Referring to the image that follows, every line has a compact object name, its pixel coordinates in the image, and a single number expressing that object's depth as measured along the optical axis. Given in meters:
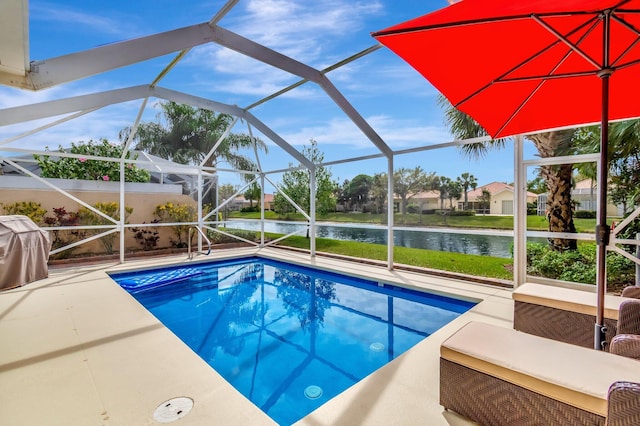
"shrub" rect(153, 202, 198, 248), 10.09
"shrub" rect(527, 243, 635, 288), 4.62
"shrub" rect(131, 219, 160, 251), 9.61
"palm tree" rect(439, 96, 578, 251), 5.03
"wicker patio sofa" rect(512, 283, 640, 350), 2.61
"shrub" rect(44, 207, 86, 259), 8.11
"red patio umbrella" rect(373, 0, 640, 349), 1.77
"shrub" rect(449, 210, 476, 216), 6.39
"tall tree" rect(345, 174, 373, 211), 10.34
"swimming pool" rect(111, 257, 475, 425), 3.15
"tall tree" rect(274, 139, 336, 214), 12.24
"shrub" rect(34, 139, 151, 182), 9.07
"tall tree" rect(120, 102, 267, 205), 13.65
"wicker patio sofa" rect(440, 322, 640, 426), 1.52
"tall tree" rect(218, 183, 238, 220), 12.14
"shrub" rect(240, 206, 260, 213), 11.47
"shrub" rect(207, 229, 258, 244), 11.02
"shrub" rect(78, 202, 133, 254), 8.64
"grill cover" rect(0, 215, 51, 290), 5.17
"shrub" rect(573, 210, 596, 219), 4.87
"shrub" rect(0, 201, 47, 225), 7.67
